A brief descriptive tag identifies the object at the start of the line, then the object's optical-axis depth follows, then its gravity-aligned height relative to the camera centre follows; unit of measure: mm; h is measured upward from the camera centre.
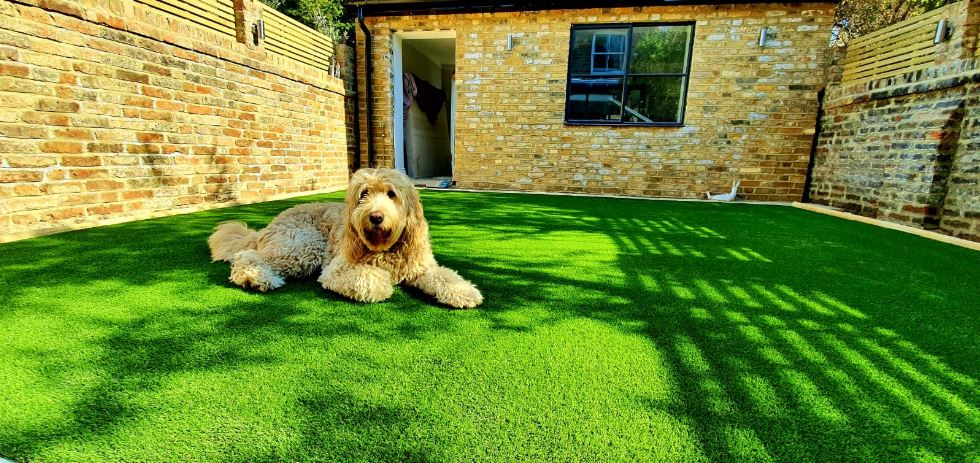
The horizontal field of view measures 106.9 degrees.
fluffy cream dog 2414 -660
